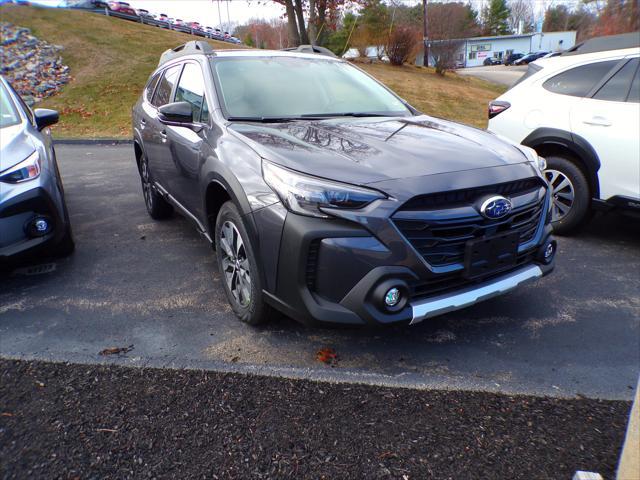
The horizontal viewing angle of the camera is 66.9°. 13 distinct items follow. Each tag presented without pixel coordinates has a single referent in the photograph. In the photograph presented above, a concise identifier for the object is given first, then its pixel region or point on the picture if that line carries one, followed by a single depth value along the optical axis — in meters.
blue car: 3.62
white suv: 4.27
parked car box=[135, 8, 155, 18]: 34.09
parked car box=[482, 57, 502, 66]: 65.94
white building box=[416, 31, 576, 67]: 74.38
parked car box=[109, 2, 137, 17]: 34.31
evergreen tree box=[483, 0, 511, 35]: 82.69
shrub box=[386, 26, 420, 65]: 29.16
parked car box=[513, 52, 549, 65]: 54.28
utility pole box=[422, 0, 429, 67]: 31.39
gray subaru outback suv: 2.46
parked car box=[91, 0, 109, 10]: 32.88
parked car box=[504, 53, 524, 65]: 62.12
